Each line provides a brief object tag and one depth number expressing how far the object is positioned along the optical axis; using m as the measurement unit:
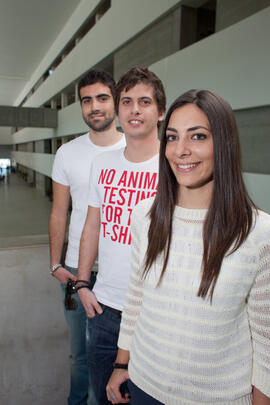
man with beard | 2.01
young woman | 1.02
